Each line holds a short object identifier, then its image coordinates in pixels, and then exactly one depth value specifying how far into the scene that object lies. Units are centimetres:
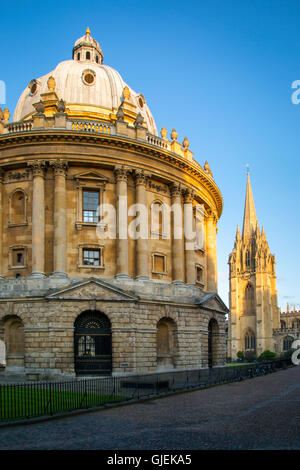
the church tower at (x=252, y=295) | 14775
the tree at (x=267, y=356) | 10040
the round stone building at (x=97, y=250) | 3488
